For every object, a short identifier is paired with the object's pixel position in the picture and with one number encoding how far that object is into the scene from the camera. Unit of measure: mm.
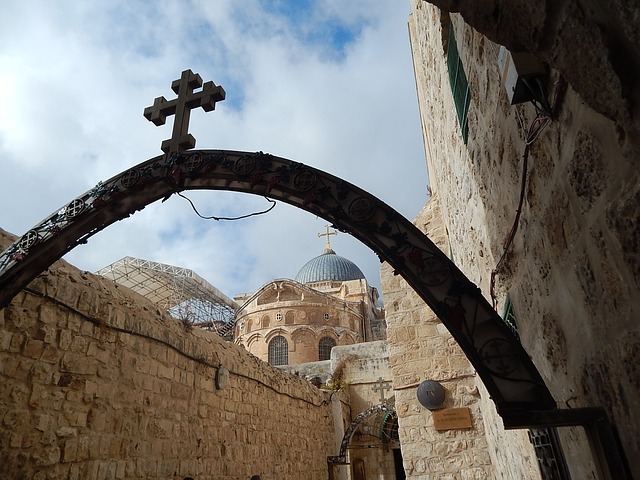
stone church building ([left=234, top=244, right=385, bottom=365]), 27094
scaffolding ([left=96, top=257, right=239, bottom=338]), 27500
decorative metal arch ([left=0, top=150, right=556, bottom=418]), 1975
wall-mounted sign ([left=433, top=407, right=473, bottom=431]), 6547
